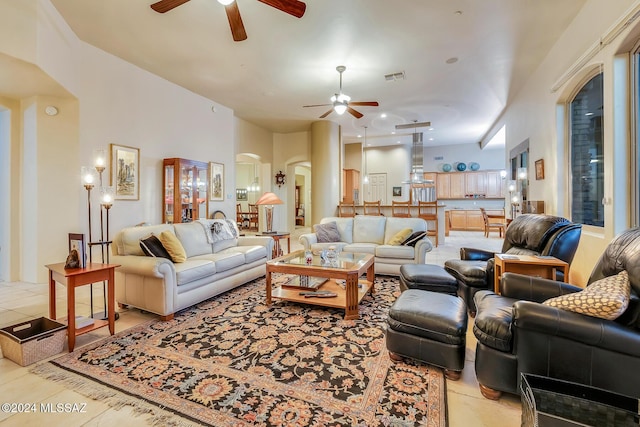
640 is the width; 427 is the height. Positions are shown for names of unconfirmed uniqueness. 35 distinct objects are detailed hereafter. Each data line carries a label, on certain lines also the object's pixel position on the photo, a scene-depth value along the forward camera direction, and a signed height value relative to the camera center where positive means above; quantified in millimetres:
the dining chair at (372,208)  8197 +63
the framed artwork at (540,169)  4480 +645
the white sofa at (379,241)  4281 -528
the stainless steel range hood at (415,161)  8961 +1595
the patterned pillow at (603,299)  1408 -469
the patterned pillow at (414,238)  4398 -437
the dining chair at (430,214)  7773 -117
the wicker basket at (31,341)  2047 -963
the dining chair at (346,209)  8406 +43
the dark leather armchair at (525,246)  2717 -385
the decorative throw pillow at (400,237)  4496 -431
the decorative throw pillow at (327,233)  4996 -396
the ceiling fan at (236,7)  2427 +1795
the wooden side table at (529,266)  2531 -531
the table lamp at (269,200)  5102 +203
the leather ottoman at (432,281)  2857 -723
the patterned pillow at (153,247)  3031 -382
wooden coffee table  2861 -691
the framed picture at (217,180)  6297 +709
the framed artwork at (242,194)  13350 +824
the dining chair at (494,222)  8945 -443
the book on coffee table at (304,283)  3416 -906
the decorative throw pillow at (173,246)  3240 -399
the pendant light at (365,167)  10806 +1750
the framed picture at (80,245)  2453 -284
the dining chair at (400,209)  8023 +28
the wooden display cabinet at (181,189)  5127 +422
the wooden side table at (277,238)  5336 -506
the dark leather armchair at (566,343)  1389 -709
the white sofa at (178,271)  2795 -653
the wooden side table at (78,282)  2238 -579
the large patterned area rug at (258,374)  1588 -1119
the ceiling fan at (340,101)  4629 +1799
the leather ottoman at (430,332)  1857 -836
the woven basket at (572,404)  1188 -863
